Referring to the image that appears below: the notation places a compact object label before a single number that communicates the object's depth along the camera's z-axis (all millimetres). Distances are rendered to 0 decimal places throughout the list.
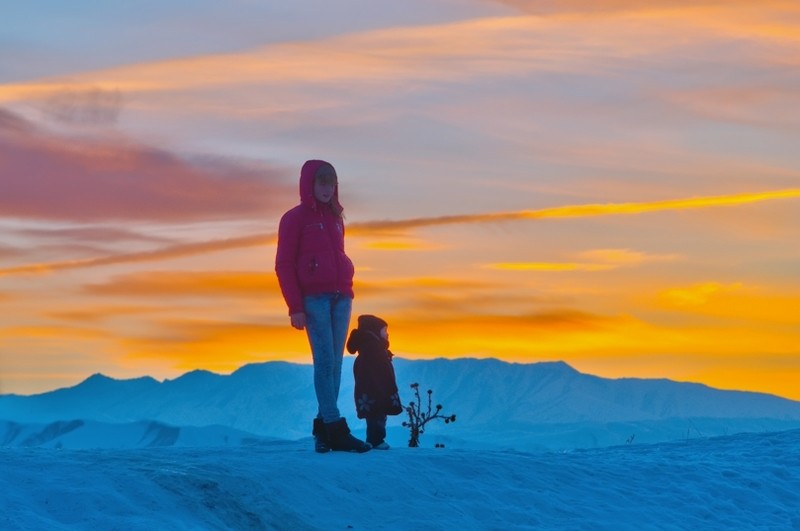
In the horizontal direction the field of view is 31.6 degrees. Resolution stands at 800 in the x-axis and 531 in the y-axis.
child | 14500
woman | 13180
